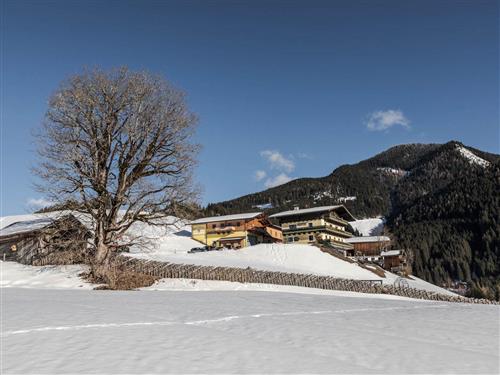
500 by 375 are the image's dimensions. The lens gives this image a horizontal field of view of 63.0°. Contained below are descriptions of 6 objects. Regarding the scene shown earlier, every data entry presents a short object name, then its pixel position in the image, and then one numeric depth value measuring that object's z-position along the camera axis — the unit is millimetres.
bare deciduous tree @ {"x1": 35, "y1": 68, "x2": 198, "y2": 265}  27562
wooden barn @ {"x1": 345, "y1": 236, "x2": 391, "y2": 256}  83500
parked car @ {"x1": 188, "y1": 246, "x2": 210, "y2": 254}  59406
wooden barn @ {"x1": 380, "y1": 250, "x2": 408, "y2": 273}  76156
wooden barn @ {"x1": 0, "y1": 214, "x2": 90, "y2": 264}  29328
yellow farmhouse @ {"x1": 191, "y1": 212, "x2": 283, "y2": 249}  75875
